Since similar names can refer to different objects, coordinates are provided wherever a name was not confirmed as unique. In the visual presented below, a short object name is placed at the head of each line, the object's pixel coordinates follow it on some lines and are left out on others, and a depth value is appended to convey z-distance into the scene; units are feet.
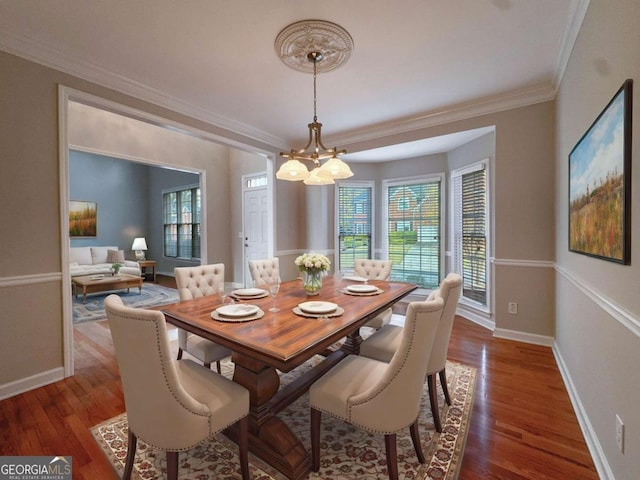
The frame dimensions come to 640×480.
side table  24.59
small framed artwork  24.11
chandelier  7.02
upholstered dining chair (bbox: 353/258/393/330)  10.75
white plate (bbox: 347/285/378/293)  7.76
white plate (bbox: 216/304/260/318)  5.57
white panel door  19.16
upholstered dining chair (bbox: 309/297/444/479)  4.23
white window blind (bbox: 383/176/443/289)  15.55
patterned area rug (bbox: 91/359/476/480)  4.93
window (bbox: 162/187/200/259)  25.20
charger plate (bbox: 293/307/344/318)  5.72
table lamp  25.86
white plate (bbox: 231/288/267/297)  7.56
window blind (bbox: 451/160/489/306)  12.76
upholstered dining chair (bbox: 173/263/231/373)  6.94
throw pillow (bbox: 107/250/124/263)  23.61
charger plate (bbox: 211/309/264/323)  5.47
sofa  20.56
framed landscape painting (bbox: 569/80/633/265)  4.03
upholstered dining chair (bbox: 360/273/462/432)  5.87
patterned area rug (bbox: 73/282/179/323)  14.33
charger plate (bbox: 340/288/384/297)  7.61
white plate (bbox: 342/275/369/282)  9.45
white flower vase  7.43
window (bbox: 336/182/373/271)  16.90
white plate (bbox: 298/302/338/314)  5.83
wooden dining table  4.41
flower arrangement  7.32
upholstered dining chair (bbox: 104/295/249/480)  3.79
